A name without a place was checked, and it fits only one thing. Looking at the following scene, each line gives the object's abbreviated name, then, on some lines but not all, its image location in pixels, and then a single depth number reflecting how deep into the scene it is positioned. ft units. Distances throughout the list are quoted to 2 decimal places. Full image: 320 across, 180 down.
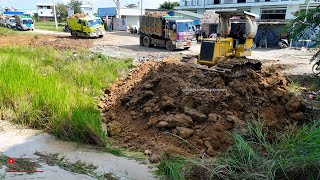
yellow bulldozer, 28.84
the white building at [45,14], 234.58
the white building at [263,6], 96.73
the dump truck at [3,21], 137.49
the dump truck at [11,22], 127.34
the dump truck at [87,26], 87.81
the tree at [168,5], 188.65
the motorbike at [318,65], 30.58
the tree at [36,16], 229.02
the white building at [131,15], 148.66
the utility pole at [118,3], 136.44
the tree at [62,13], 207.78
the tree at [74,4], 209.29
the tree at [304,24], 30.27
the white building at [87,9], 188.61
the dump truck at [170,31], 61.11
